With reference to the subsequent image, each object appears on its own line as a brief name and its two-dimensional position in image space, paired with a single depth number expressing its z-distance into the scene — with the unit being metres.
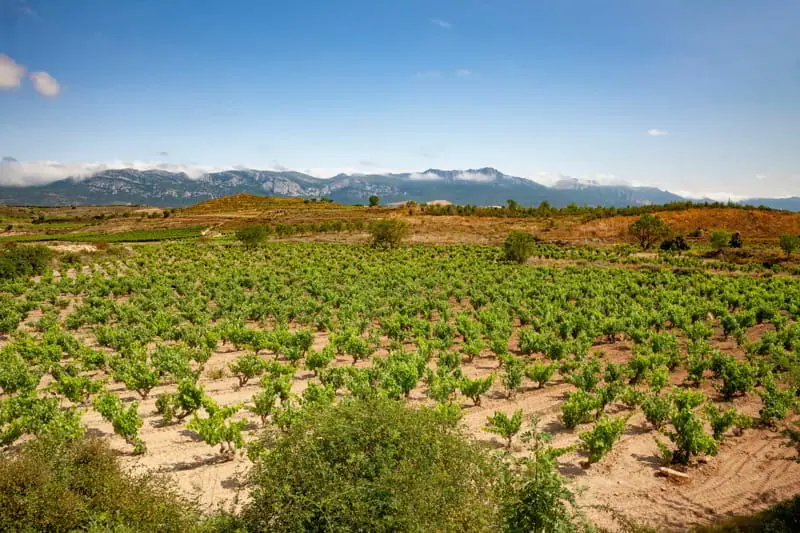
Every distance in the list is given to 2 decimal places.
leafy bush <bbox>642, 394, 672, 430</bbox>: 13.27
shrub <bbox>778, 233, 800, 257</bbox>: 51.12
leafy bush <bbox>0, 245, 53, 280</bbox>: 43.00
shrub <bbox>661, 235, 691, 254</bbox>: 63.47
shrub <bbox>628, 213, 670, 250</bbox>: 68.12
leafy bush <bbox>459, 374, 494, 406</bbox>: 15.30
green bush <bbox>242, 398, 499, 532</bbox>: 7.58
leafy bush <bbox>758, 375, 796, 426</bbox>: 13.55
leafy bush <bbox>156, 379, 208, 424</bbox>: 14.18
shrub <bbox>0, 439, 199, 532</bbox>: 7.39
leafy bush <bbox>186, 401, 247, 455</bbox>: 11.77
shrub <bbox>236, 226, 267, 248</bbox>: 72.88
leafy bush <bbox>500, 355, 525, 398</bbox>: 15.96
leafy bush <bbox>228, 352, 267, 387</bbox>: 17.27
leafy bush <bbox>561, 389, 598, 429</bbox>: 13.64
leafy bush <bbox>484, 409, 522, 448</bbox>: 12.42
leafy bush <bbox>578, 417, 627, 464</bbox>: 11.47
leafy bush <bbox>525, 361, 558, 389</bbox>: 16.91
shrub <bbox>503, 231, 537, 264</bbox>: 55.44
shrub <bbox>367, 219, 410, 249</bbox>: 76.06
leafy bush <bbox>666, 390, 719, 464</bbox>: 11.51
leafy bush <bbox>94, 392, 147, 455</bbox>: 11.98
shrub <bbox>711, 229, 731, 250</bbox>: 64.75
